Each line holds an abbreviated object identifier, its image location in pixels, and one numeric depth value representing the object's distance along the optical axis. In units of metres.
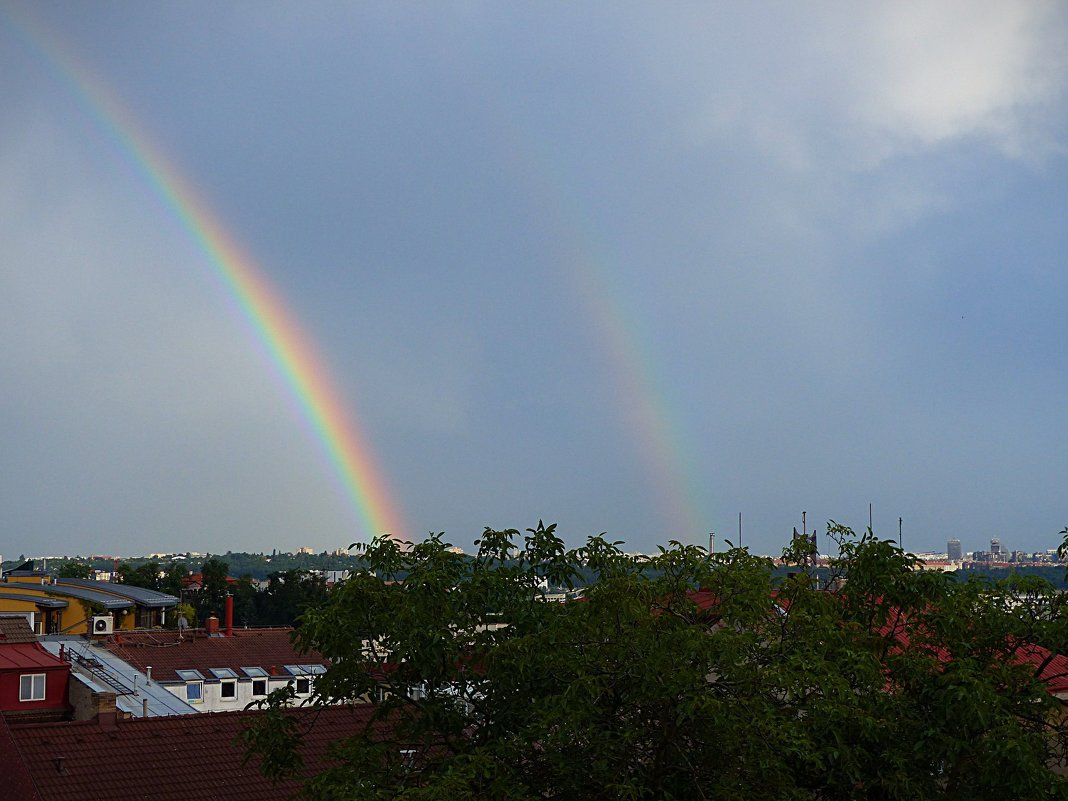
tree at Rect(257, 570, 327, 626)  138.25
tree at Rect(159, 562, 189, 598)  142.12
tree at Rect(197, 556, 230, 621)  134.88
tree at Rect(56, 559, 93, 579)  183.75
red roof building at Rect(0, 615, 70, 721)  44.97
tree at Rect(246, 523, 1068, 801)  14.96
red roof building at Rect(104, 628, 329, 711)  64.50
